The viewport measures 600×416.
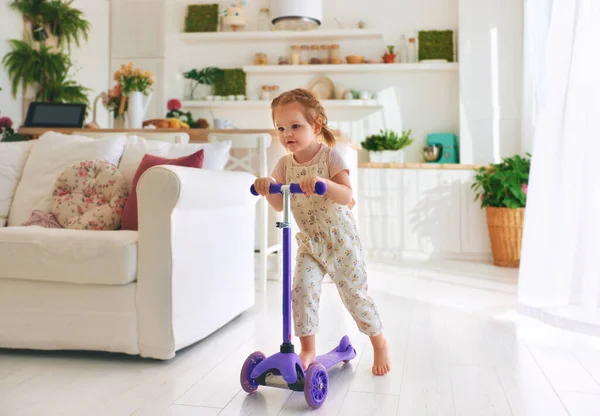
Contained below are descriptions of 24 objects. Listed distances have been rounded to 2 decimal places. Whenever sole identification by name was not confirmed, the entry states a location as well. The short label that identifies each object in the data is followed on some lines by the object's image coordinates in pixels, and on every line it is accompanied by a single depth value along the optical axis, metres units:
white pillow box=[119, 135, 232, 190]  2.70
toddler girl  1.80
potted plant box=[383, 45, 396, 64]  5.60
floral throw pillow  2.44
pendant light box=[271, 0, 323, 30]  3.98
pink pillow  2.41
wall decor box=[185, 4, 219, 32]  5.97
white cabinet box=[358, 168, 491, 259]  4.98
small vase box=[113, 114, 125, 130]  4.02
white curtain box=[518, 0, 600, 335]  2.36
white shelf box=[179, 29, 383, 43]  5.62
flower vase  3.94
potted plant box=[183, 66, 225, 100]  5.90
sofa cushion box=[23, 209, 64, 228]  2.53
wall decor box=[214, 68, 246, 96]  5.94
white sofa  2.03
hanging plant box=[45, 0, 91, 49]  5.27
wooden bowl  5.65
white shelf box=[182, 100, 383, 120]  5.62
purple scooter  1.64
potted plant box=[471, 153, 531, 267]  4.51
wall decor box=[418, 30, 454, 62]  5.57
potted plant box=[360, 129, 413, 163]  5.36
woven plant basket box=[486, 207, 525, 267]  4.52
